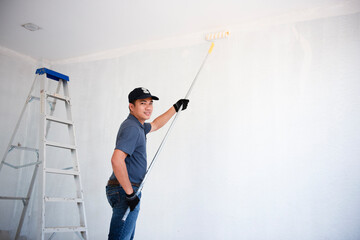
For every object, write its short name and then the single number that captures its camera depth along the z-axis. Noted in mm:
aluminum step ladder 2582
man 1985
